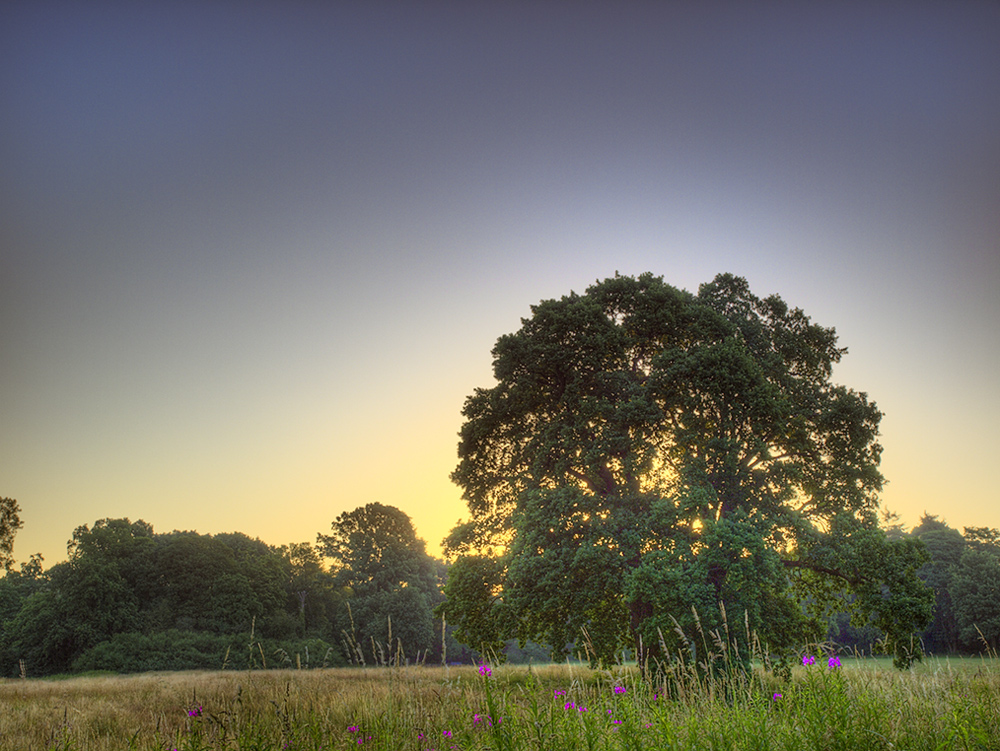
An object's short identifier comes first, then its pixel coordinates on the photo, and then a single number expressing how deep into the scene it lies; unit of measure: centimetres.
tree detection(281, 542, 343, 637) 4981
